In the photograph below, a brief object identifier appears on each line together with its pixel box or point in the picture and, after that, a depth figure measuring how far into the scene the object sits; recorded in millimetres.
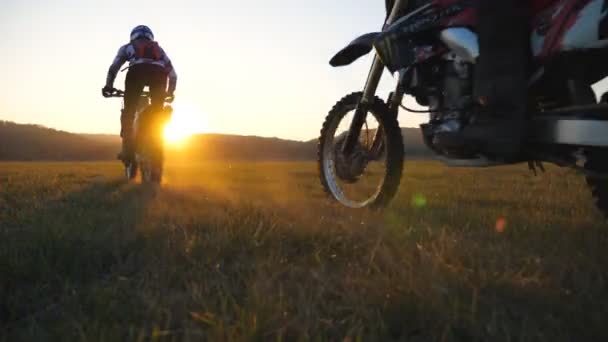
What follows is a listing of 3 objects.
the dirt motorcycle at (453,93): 2701
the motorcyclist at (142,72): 8070
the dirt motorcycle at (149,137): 8055
